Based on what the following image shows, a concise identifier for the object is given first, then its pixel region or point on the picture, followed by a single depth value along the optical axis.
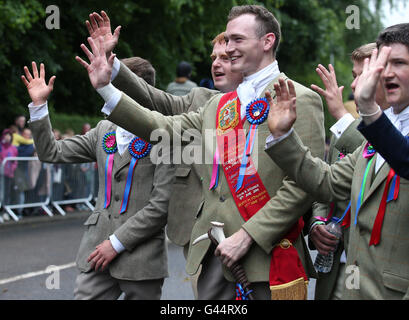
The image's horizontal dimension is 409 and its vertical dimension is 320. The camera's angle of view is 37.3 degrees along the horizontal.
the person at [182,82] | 6.77
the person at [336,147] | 3.13
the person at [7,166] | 10.87
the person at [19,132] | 11.86
